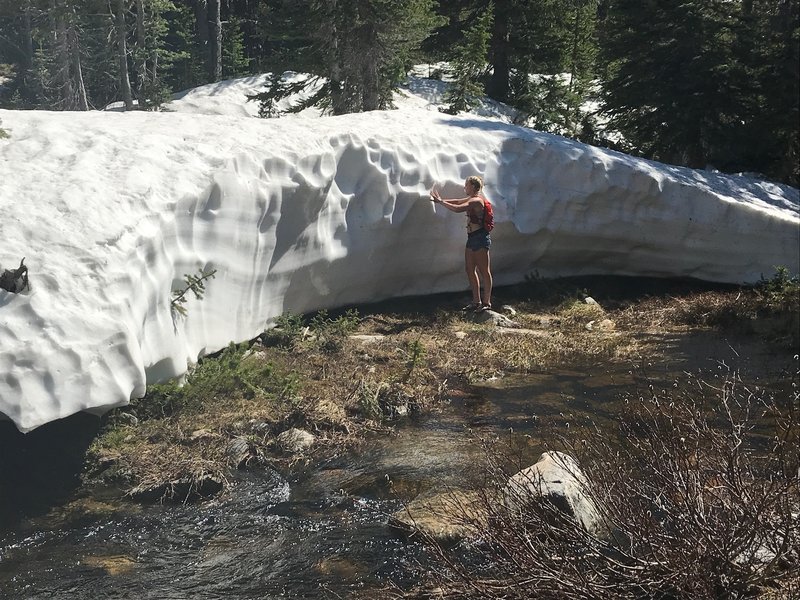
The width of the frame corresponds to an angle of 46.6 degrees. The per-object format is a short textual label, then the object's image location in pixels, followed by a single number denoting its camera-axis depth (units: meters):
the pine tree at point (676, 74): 15.33
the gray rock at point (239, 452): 7.42
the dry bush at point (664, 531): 4.13
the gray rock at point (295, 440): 7.70
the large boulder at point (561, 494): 4.64
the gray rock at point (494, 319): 11.67
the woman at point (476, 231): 11.59
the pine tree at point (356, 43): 16.33
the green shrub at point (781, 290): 12.00
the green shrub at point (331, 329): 10.23
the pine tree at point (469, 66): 17.11
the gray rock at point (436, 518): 5.54
